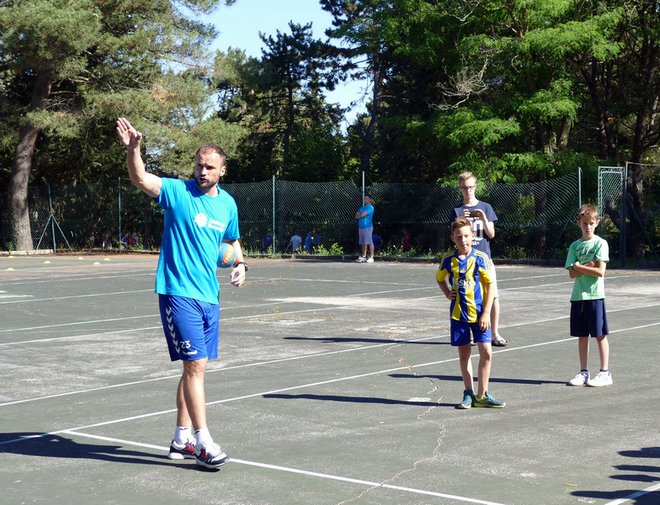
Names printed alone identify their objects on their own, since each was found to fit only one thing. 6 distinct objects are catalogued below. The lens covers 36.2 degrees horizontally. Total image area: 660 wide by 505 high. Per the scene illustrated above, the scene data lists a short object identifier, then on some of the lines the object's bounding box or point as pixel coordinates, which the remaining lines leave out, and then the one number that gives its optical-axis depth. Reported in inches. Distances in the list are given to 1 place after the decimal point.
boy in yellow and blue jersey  315.9
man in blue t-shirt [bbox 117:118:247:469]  248.5
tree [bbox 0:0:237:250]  1406.3
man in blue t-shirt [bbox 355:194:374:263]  1188.0
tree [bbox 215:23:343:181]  2043.6
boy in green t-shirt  362.6
